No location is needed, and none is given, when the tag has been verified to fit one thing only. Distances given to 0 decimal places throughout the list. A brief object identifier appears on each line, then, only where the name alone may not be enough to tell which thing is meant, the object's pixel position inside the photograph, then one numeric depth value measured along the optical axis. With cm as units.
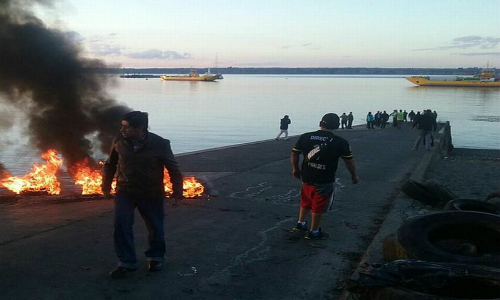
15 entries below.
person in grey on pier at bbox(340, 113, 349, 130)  3441
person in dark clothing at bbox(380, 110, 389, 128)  3447
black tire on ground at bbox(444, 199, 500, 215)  707
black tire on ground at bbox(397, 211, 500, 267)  507
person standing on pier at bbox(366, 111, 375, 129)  3341
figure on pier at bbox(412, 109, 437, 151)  1798
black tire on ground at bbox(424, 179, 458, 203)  830
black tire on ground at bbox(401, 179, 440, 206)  820
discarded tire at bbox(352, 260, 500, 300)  396
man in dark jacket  475
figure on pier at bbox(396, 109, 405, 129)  3284
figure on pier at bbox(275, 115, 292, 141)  2317
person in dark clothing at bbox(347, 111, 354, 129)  3454
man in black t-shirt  588
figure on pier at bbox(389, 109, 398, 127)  3344
